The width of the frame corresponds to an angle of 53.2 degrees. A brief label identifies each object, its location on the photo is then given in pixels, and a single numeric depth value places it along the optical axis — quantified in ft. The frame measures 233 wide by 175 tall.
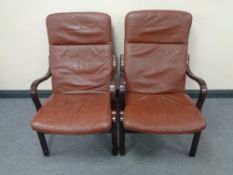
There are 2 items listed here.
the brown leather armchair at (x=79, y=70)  5.52
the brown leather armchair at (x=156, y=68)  5.52
